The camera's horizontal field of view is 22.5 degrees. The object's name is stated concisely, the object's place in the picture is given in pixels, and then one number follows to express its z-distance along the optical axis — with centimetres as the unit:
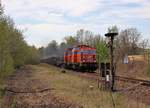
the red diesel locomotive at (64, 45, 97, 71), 4647
